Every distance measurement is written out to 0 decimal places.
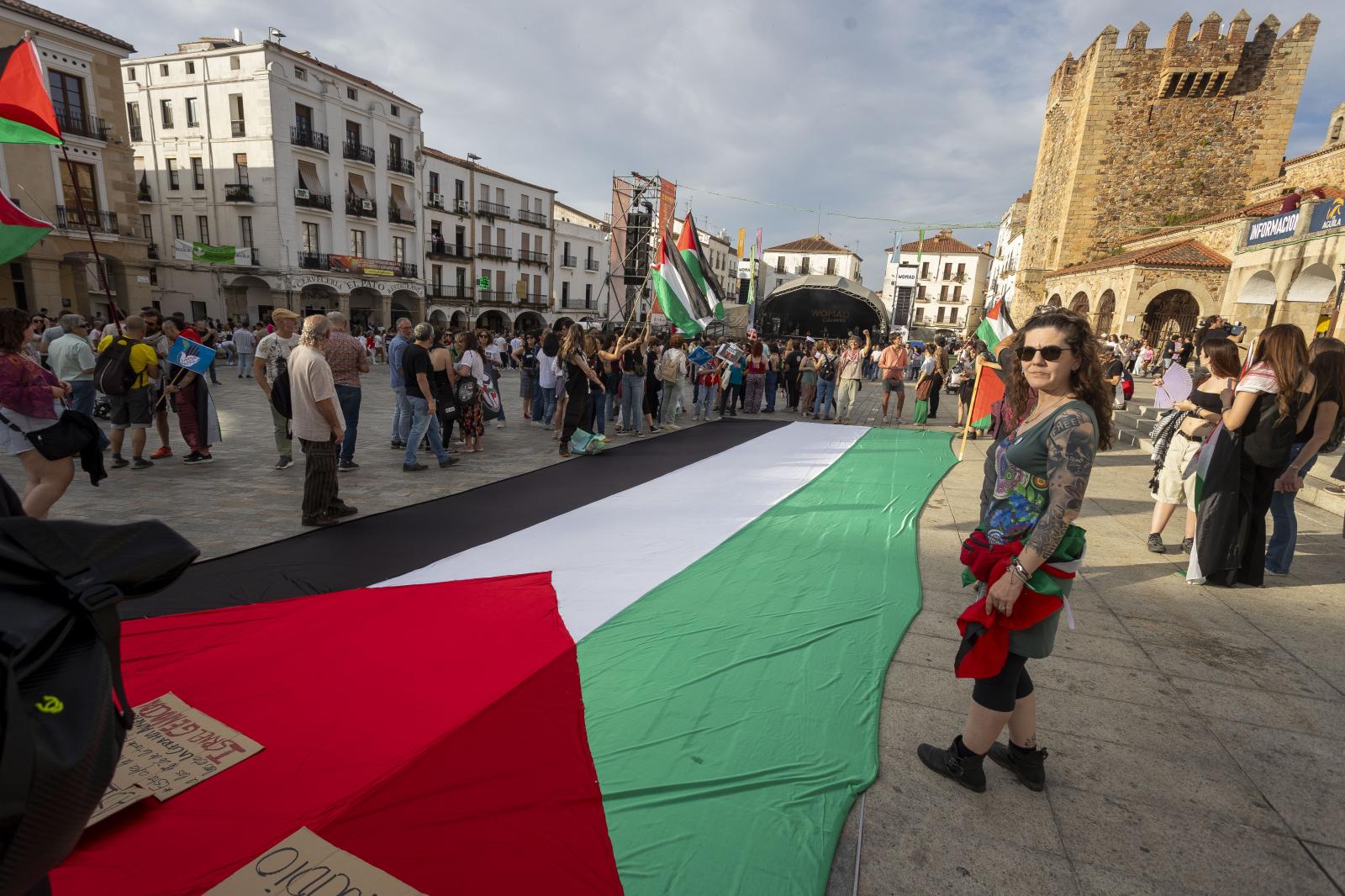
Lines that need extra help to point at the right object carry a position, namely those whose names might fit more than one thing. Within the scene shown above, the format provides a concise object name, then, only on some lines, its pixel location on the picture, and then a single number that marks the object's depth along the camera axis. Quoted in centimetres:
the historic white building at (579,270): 4178
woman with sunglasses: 195
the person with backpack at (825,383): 1241
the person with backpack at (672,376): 1071
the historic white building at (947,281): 6159
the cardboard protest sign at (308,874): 161
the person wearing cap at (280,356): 633
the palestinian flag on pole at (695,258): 995
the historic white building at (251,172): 2594
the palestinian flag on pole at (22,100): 460
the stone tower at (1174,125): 2373
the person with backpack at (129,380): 596
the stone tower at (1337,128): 2728
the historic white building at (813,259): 6425
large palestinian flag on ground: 185
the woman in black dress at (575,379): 762
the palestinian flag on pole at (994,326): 912
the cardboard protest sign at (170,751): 193
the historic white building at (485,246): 3366
